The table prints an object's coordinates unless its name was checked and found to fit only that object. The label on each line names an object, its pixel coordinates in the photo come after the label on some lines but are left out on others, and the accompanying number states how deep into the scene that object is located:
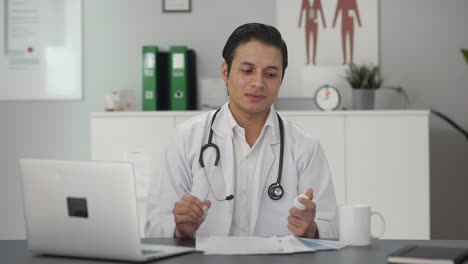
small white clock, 4.63
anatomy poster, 4.80
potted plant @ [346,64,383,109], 4.56
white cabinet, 4.41
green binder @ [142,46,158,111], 4.60
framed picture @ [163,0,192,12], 4.87
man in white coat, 2.58
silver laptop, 1.80
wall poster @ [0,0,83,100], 4.97
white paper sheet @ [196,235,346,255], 1.96
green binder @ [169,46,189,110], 4.59
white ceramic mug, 2.12
